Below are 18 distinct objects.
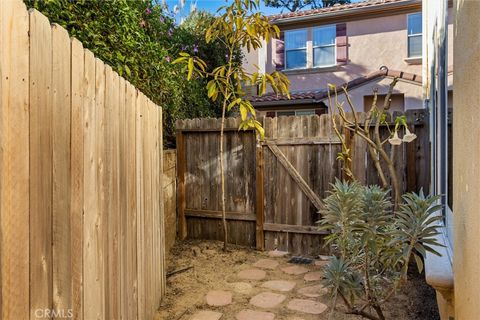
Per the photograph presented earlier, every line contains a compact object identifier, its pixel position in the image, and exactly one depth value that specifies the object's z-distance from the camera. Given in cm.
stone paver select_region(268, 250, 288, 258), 438
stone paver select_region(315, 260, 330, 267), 402
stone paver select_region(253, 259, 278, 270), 397
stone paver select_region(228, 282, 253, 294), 332
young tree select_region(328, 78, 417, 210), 376
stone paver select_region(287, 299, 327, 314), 290
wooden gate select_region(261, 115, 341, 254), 430
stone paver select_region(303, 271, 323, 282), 359
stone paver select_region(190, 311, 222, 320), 279
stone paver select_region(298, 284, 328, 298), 320
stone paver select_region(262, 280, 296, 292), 338
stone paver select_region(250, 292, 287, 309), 302
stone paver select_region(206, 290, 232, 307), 306
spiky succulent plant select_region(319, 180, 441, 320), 193
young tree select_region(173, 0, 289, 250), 413
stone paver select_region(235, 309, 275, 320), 279
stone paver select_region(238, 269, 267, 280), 366
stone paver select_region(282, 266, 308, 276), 379
